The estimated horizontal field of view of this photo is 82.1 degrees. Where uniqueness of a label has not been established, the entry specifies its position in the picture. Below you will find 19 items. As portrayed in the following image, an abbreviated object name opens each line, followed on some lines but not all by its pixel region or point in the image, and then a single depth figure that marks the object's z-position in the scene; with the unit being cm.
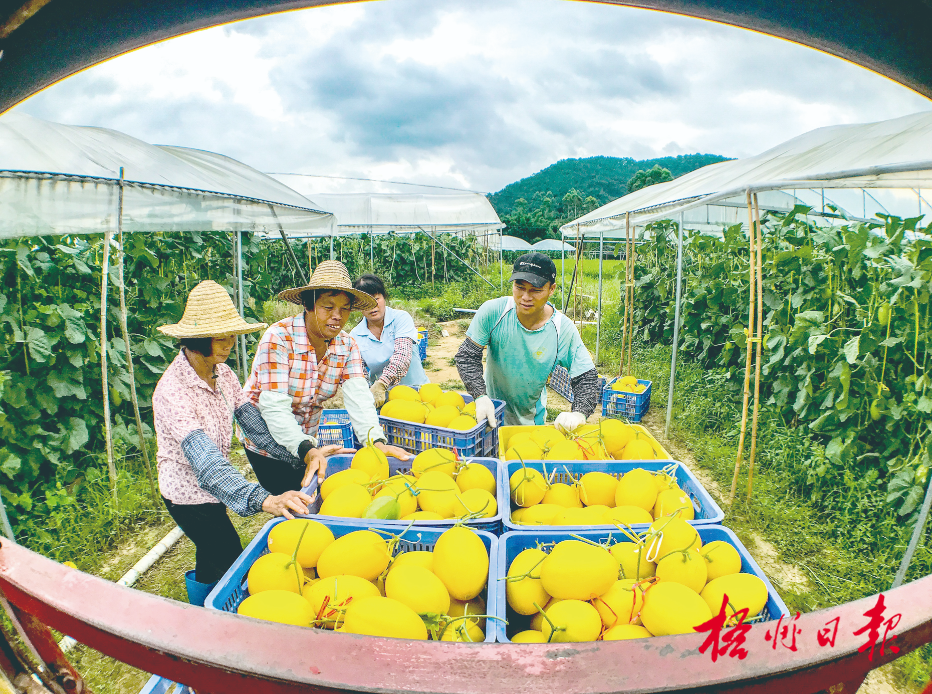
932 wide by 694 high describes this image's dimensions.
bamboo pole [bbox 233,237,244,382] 616
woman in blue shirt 436
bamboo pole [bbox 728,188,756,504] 406
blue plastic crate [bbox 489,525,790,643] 151
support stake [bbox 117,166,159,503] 382
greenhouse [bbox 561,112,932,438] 277
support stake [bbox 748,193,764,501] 396
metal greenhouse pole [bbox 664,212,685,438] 572
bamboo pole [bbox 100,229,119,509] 383
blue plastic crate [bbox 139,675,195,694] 142
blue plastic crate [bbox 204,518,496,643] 148
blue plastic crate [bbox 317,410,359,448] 333
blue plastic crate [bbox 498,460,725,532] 213
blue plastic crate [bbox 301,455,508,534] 179
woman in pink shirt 207
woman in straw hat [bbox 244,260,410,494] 268
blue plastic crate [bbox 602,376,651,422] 626
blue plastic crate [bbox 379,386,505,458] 266
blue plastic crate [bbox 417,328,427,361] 932
